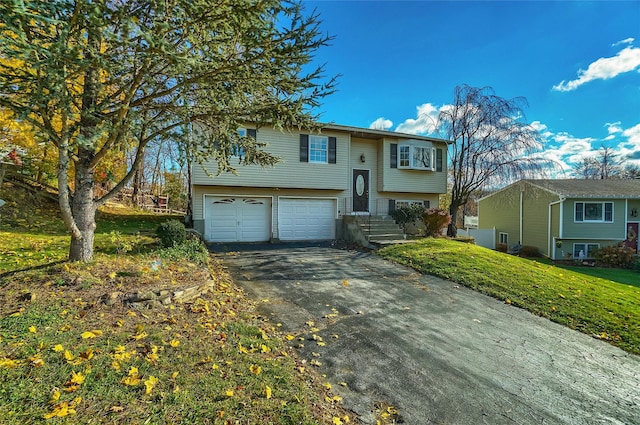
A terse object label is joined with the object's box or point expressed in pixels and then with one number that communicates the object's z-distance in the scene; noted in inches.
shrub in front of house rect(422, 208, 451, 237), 576.1
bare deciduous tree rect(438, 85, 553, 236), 568.1
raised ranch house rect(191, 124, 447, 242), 527.5
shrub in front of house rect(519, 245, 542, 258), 845.2
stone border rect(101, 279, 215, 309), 177.8
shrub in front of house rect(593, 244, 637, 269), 690.2
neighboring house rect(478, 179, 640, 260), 781.3
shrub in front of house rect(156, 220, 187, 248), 318.0
